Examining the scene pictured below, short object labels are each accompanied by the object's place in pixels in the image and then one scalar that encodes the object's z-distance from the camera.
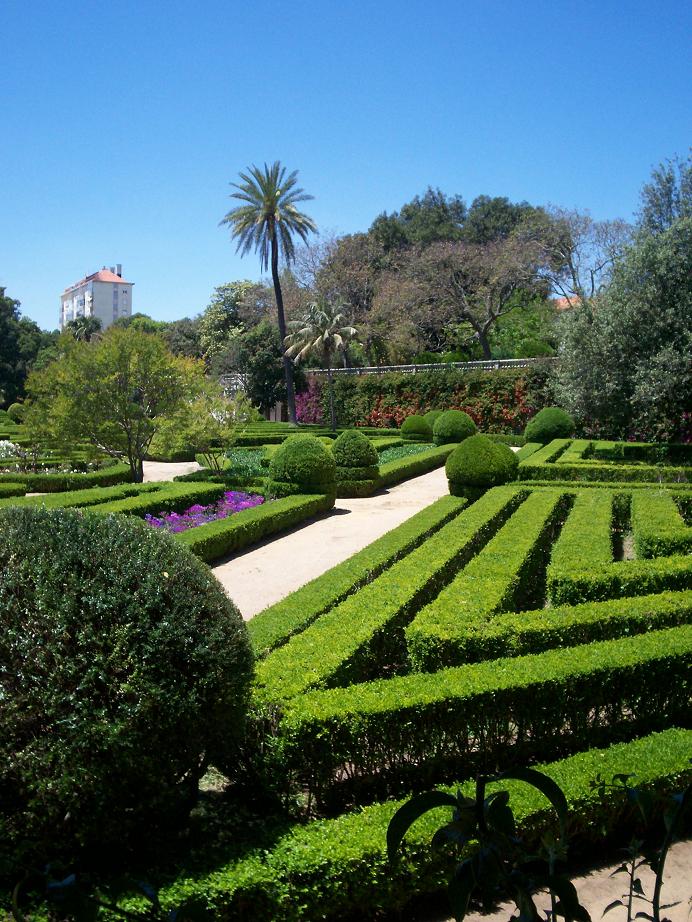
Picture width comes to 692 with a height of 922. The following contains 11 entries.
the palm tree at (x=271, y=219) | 36.56
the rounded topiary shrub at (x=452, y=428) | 26.67
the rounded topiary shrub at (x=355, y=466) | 17.89
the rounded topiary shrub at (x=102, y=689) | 3.34
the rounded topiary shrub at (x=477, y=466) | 14.65
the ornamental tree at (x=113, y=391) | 16.31
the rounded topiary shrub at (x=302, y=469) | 15.46
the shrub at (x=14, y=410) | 31.02
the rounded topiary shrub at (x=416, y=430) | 29.86
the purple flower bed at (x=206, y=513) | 12.28
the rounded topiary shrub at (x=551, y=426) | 26.56
